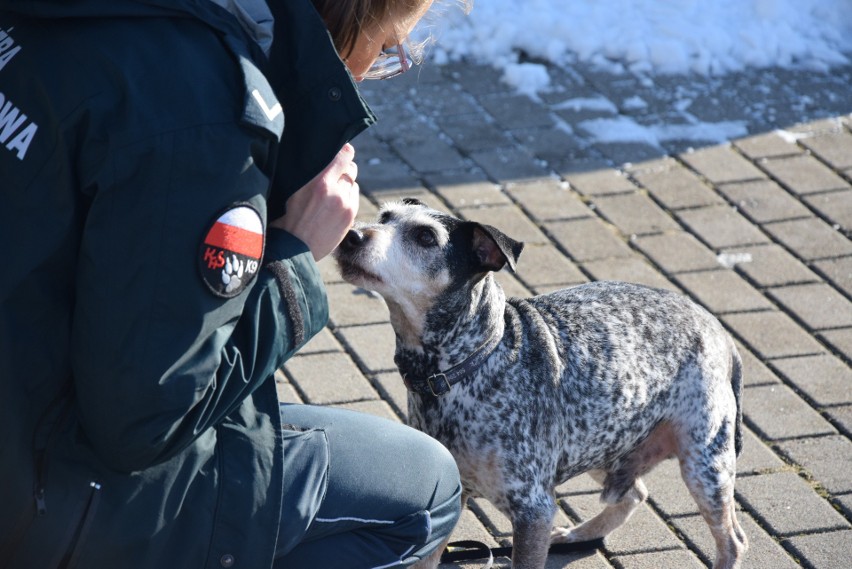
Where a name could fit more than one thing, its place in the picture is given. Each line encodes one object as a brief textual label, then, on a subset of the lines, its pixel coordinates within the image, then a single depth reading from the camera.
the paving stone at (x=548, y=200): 5.81
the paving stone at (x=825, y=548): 3.76
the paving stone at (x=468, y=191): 5.79
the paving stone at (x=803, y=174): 6.26
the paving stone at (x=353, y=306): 4.91
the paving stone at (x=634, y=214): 5.78
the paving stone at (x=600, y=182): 6.08
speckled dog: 3.35
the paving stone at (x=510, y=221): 5.57
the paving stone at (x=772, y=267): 5.44
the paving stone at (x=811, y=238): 5.68
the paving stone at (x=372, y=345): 4.63
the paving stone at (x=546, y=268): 5.23
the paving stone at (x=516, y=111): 6.68
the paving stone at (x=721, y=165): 6.32
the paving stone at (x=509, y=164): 6.13
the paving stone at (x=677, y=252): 5.48
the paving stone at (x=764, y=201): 5.98
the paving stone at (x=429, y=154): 6.14
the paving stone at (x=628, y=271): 5.29
